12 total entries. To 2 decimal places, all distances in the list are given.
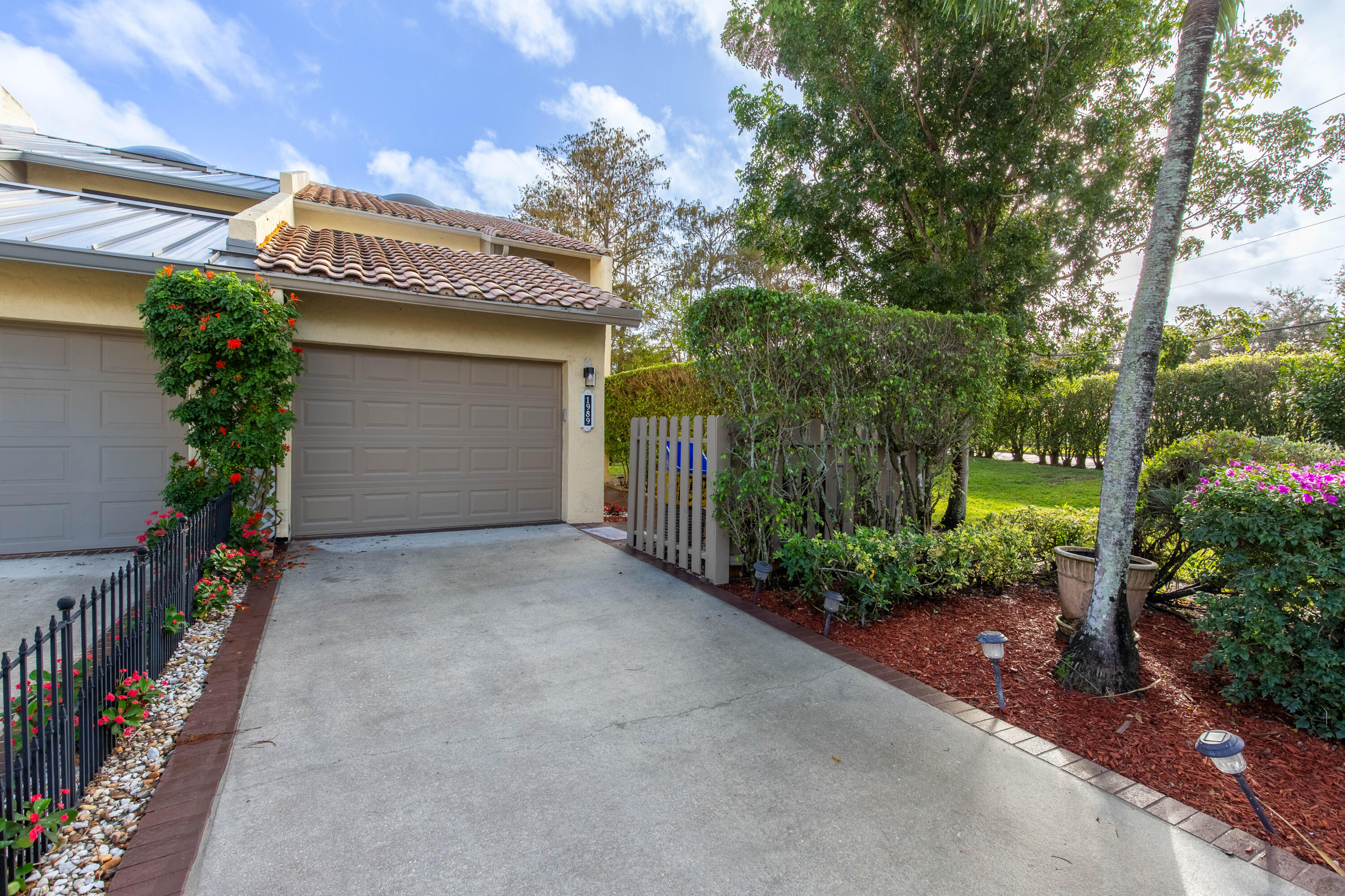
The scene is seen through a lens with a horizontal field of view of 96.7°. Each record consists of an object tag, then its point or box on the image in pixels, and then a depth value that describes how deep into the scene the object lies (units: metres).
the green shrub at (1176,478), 4.61
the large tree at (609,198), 18.23
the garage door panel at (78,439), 5.86
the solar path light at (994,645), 3.23
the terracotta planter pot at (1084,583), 4.02
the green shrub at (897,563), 4.53
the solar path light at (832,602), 4.11
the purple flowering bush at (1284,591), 2.92
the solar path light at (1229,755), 2.21
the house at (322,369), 5.88
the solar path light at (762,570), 4.76
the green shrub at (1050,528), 5.62
